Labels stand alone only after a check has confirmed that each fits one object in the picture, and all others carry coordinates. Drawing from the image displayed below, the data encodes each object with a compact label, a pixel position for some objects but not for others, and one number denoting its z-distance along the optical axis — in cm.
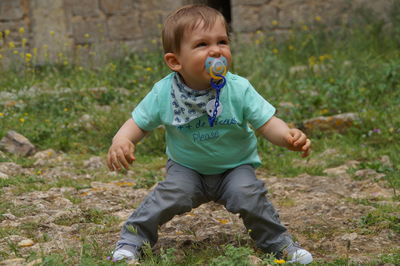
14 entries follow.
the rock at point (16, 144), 482
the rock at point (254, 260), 229
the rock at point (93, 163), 458
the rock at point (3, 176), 394
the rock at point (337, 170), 423
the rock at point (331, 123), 519
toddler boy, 255
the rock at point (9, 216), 311
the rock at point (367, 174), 401
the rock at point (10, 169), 420
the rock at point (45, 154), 478
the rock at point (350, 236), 285
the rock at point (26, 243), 268
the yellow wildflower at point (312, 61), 699
